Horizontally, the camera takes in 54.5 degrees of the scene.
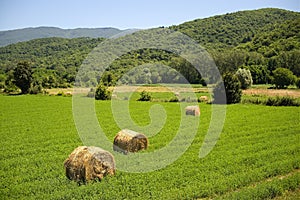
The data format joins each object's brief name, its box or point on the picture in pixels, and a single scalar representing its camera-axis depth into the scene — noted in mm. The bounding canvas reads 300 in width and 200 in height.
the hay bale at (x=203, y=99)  44225
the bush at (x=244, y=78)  70125
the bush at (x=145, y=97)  50000
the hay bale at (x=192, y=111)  27888
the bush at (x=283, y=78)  67062
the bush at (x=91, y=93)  55656
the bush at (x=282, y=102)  36650
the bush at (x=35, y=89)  64625
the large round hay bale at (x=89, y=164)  11230
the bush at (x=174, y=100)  46062
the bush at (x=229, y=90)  39906
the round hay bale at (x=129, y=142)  15164
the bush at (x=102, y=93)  52344
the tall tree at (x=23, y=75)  62406
